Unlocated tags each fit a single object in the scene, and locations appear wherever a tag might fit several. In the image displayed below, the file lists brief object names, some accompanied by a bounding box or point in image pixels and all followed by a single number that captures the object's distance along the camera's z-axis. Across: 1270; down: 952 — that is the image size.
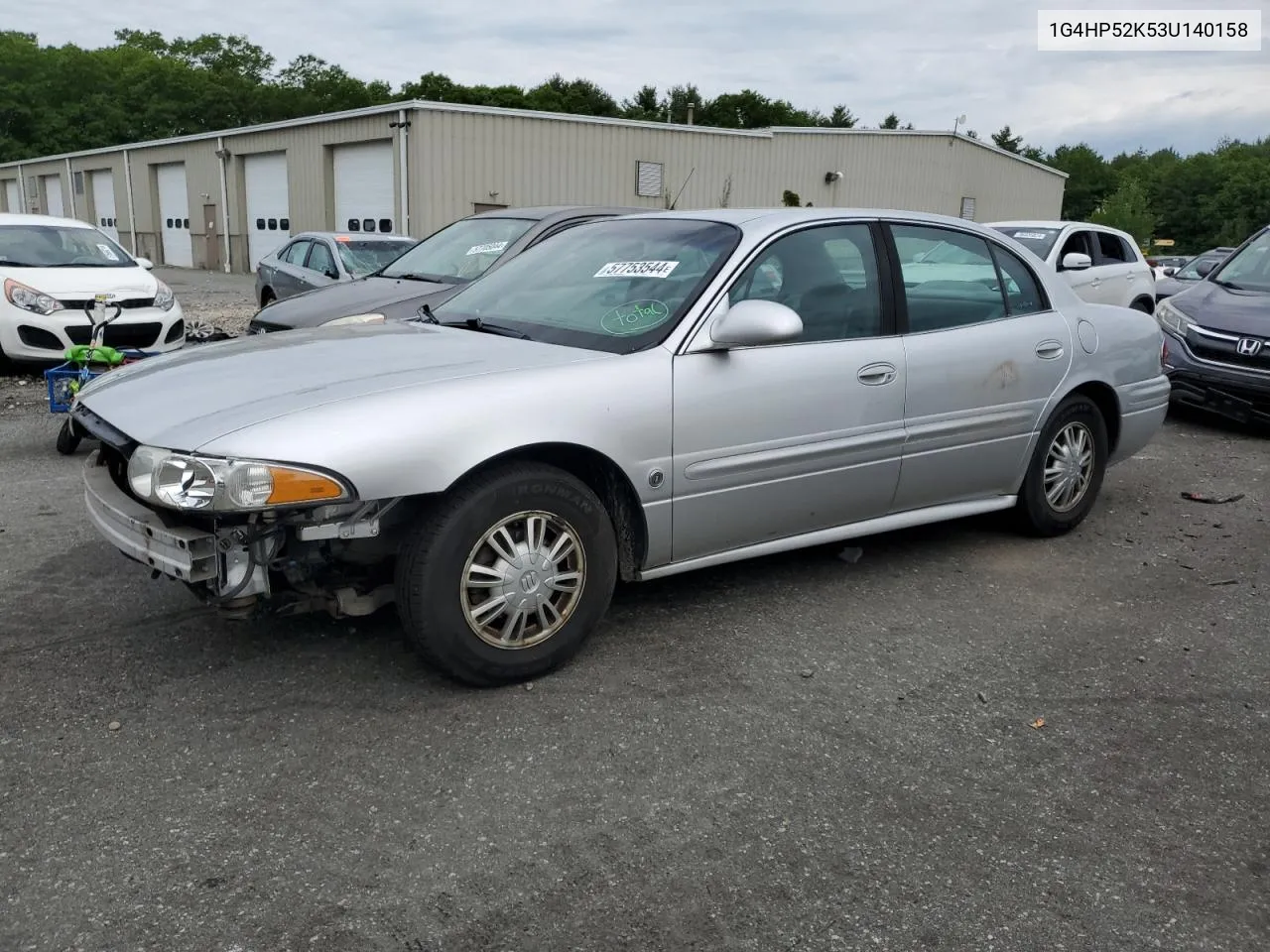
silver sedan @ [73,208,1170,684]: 3.03
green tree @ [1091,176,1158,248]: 71.31
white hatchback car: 8.77
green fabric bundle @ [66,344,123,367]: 6.38
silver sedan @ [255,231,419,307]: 10.69
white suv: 11.41
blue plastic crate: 6.29
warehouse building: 22.48
